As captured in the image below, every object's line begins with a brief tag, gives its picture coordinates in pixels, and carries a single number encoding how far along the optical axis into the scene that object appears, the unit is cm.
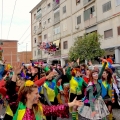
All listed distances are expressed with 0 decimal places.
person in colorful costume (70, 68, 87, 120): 677
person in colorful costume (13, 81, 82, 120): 274
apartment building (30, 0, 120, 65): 2464
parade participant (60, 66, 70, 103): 721
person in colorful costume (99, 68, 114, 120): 594
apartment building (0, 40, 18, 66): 6969
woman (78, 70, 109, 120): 520
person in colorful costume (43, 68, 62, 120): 586
